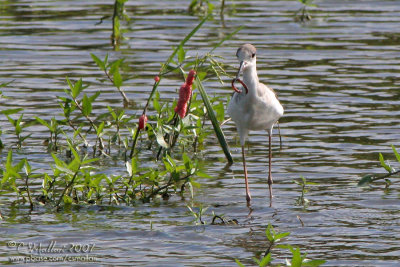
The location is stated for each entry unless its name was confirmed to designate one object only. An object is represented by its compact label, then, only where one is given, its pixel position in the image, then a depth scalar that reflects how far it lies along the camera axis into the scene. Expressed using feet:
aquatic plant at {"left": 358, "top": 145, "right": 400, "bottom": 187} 43.57
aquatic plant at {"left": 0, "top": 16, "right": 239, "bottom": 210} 53.06
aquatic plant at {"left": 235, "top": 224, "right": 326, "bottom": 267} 38.19
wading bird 56.24
